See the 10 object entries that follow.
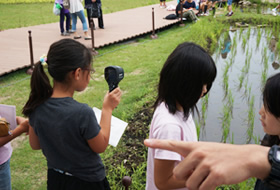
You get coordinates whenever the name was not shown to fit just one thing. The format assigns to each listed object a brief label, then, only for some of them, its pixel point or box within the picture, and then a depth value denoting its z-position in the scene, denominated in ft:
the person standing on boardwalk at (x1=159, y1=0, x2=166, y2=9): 38.07
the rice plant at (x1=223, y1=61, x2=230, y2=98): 13.69
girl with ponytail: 4.88
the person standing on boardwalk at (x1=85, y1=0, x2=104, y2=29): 24.11
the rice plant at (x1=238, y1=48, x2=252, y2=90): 14.35
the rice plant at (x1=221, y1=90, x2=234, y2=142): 10.33
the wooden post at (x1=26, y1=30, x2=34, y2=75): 16.40
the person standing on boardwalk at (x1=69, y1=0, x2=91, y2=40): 21.56
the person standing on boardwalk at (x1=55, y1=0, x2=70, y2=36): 22.34
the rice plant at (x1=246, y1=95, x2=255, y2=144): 10.73
